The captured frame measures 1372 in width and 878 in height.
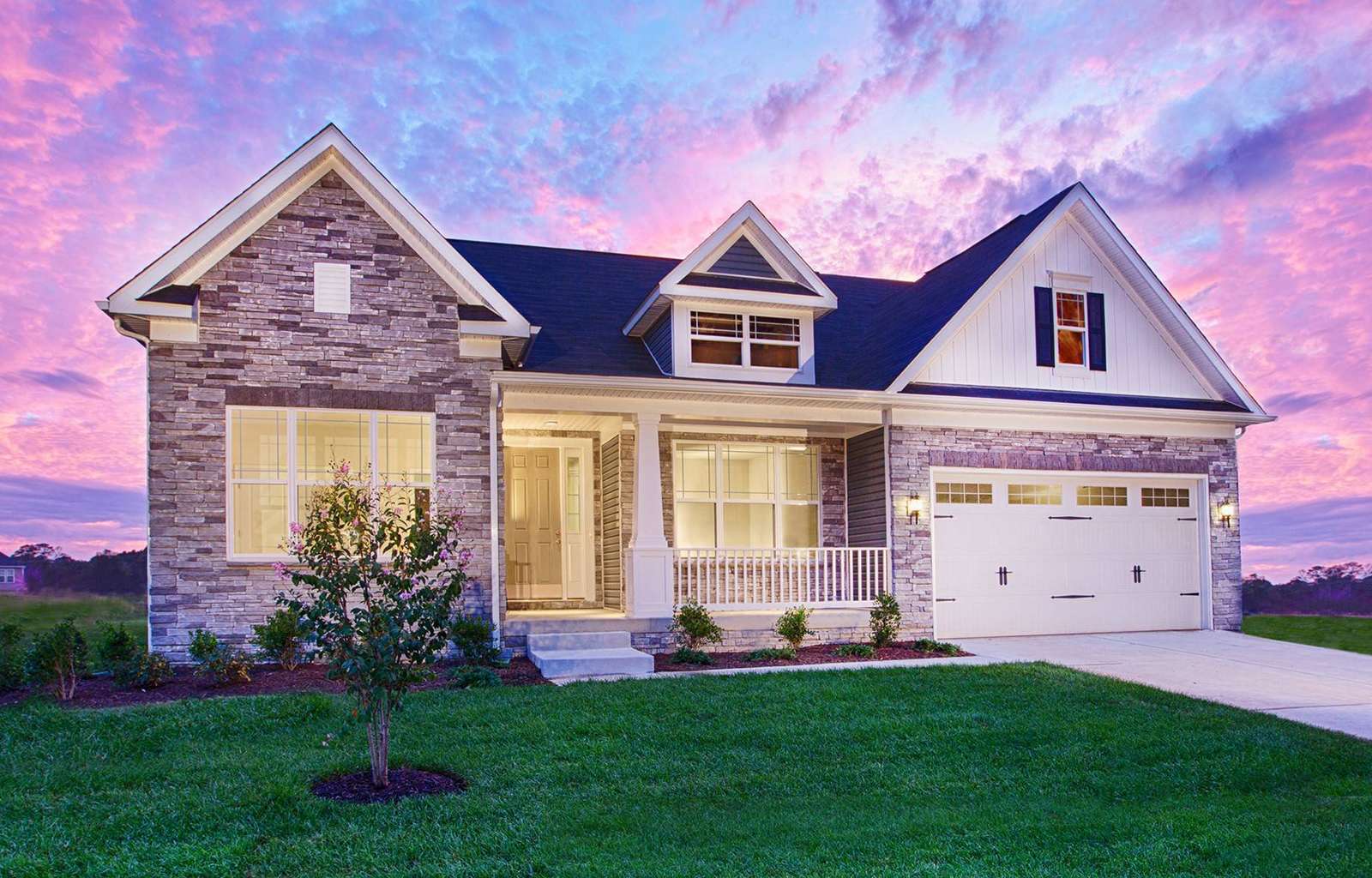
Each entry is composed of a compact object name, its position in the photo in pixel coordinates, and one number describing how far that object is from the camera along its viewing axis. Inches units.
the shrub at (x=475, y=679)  399.5
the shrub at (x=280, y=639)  432.1
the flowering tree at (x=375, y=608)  254.1
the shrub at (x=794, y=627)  505.7
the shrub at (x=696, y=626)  493.0
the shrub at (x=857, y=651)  491.5
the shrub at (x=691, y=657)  473.1
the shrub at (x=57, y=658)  393.1
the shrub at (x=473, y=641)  454.6
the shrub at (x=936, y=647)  507.8
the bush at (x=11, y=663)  400.2
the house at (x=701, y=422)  466.6
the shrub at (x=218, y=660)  405.1
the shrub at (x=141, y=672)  401.4
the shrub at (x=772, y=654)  481.7
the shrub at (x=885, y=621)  526.6
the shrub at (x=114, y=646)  424.5
